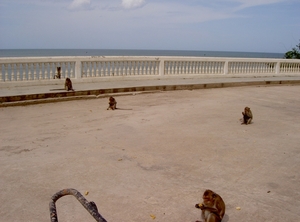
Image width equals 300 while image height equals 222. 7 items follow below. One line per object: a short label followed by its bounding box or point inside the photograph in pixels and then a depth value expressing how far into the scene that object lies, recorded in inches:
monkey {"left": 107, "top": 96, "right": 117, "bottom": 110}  381.1
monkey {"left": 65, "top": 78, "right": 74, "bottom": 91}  448.8
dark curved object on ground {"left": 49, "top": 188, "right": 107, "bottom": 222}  85.2
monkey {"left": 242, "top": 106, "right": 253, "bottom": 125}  310.5
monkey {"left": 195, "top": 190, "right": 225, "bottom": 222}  126.8
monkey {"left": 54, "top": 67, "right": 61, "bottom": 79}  530.3
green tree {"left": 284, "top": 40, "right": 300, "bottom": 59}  1097.4
